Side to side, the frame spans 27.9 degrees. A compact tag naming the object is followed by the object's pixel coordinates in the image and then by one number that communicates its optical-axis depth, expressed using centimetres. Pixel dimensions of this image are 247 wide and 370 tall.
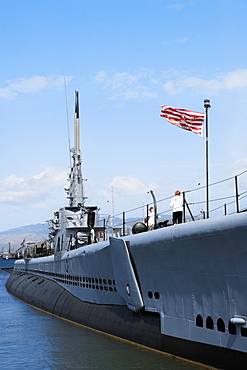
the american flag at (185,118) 1559
